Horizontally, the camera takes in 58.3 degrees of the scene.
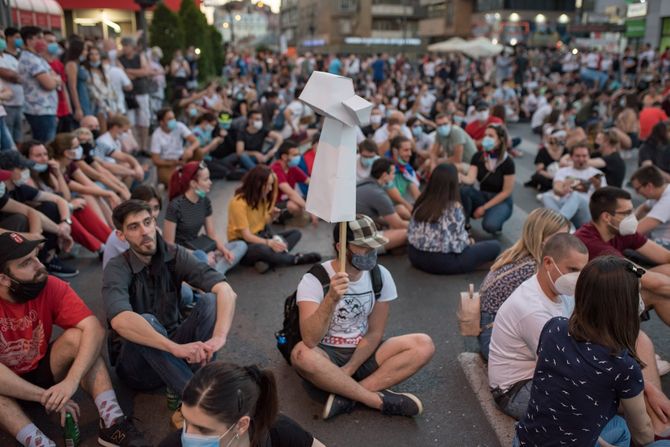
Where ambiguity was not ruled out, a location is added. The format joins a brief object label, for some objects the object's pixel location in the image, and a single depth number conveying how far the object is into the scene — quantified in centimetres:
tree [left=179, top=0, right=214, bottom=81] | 2086
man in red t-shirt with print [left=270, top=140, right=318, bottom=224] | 809
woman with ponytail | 239
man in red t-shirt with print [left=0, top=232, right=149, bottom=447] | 334
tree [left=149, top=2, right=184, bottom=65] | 1780
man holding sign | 370
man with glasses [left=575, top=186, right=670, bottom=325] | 441
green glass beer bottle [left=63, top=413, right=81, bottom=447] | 346
